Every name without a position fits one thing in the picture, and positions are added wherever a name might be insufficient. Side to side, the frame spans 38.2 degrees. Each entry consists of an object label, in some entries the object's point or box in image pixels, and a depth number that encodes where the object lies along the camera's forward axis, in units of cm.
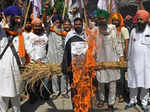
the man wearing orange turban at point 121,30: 483
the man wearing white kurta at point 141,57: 398
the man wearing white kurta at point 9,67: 341
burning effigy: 331
